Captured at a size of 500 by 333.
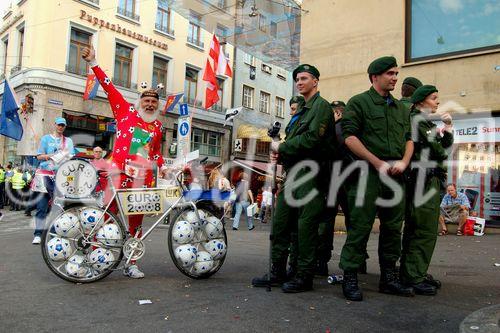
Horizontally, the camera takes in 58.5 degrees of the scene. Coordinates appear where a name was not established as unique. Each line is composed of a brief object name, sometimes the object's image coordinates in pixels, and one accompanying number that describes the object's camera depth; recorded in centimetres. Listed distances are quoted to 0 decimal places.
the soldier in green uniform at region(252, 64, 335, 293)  397
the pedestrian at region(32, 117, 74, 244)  657
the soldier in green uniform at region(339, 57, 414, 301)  377
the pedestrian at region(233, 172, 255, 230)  1334
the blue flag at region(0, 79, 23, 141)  863
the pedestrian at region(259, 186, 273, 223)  1738
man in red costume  466
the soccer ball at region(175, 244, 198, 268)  441
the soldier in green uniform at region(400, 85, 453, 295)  402
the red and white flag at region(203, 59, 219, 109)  1722
